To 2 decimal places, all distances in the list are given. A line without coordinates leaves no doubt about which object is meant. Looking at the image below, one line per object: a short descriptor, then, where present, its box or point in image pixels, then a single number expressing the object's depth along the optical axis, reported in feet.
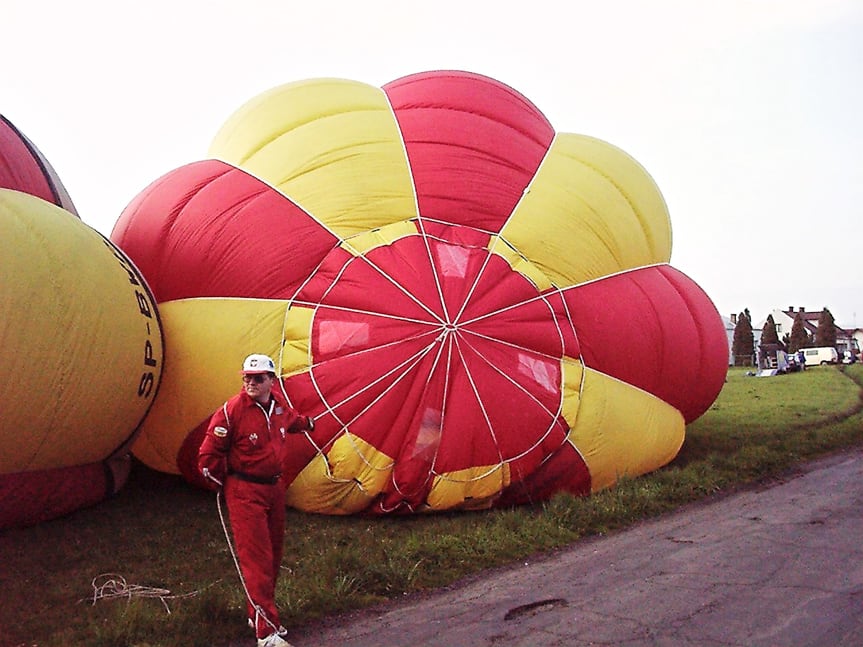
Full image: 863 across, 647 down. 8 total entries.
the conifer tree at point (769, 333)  193.67
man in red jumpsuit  13.38
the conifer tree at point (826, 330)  196.13
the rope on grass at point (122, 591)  15.08
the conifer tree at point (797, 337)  193.77
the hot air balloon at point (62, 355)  16.31
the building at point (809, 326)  253.44
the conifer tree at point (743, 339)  184.62
